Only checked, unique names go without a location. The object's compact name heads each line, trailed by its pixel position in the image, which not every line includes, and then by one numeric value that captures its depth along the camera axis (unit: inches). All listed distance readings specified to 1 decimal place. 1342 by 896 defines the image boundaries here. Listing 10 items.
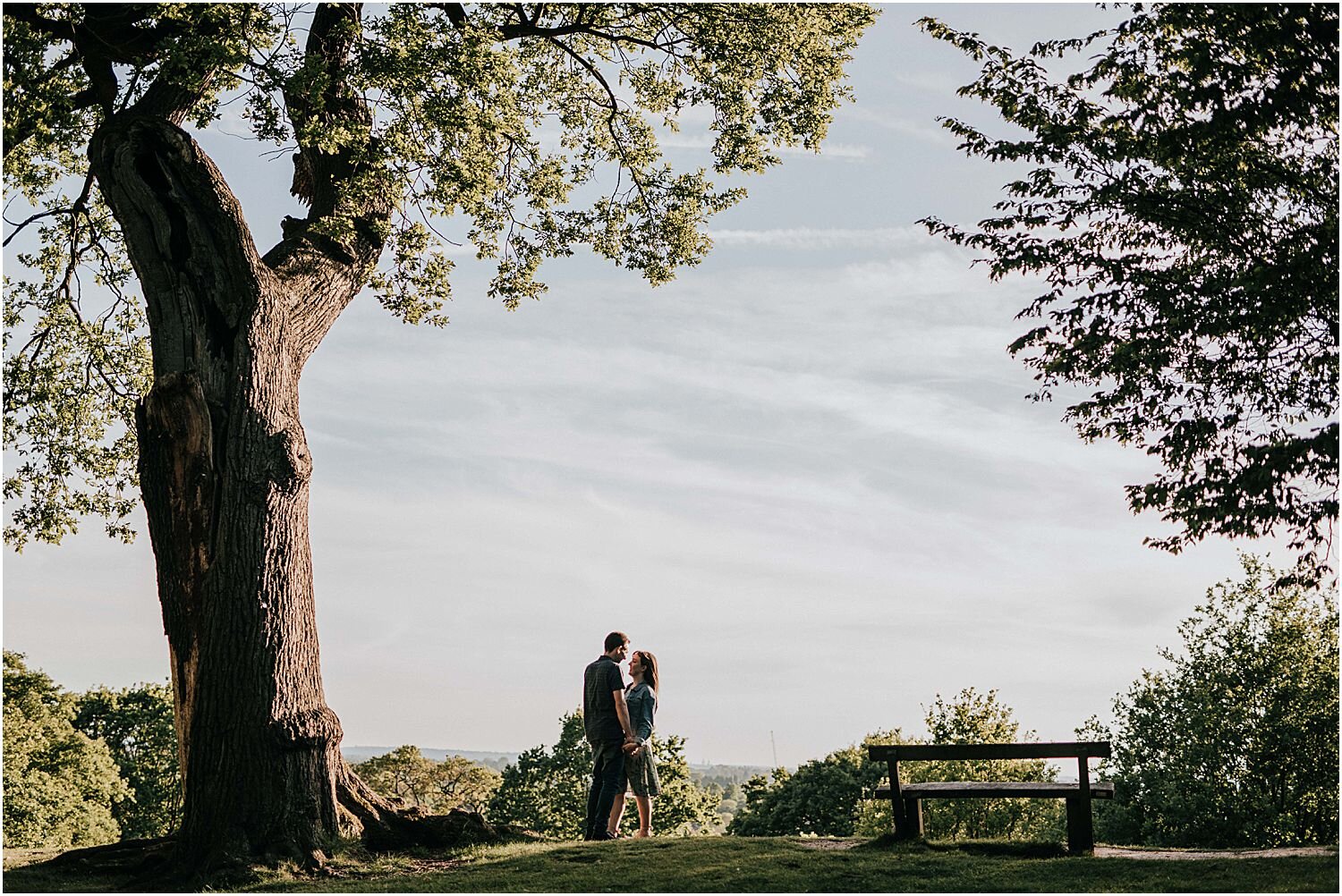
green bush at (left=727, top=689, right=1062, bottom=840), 1323.8
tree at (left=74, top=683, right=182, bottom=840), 1800.0
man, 446.6
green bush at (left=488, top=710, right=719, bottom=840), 1489.9
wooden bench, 394.6
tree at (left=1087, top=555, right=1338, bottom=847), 976.3
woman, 444.8
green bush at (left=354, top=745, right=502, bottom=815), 1973.4
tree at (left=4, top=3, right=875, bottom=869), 414.6
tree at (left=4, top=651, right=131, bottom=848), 1377.0
